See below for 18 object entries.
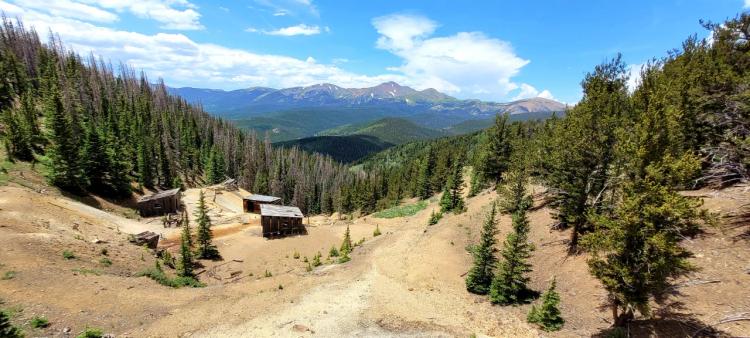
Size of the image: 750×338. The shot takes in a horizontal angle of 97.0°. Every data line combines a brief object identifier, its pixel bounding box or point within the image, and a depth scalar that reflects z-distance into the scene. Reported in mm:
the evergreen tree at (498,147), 46656
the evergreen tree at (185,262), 29778
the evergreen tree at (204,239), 36103
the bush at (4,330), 11342
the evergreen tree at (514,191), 32781
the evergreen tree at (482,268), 24156
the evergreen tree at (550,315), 18062
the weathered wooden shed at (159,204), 51375
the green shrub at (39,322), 16125
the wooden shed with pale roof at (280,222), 47094
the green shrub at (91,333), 15838
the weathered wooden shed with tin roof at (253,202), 65056
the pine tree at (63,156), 42562
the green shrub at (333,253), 37344
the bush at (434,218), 42219
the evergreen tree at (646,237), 12695
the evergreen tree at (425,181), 84500
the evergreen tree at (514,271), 21781
